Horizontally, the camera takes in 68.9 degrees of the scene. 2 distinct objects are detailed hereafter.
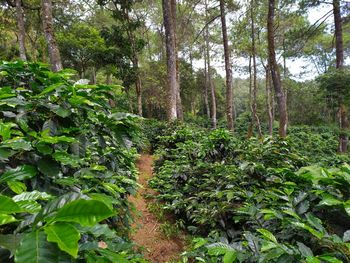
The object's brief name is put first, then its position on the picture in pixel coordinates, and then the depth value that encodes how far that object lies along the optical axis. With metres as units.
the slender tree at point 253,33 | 13.93
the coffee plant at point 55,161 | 0.64
